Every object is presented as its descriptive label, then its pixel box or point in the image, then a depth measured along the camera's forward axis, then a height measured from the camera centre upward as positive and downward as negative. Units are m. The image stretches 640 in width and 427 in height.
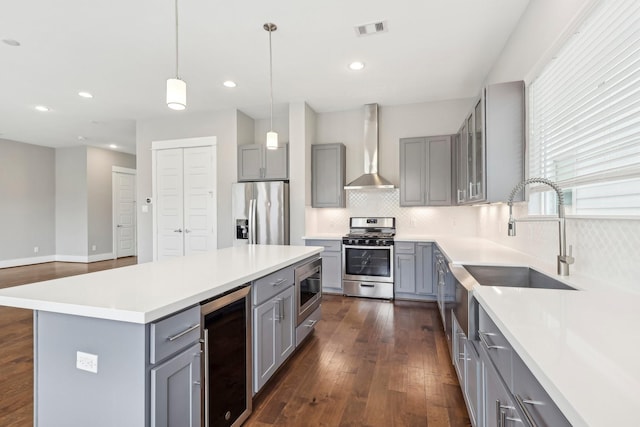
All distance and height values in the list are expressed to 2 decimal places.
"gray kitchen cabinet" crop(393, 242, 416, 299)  4.31 -0.77
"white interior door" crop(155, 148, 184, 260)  5.30 +0.19
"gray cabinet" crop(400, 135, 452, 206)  4.46 +0.62
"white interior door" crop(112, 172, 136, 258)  8.30 +0.04
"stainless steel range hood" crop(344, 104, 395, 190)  4.83 +1.08
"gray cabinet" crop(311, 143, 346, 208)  4.89 +0.61
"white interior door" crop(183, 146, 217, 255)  5.13 +0.24
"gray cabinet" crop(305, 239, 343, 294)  4.60 -0.75
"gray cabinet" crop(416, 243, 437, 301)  4.23 -0.77
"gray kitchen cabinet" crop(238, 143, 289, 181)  4.87 +0.81
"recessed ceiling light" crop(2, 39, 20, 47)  3.02 +1.68
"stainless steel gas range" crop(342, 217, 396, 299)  4.41 -0.74
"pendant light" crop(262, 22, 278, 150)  2.80 +0.76
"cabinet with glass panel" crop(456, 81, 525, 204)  2.56 +0.61
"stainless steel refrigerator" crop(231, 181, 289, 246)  4.64 +0.03
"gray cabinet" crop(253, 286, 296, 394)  1.94 -0.83
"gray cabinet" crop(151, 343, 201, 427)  1.20 -0.73
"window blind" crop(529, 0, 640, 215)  1.39 +0.54
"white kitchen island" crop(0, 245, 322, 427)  1.18 -0.50
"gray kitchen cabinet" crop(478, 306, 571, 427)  0.75 -0.52
